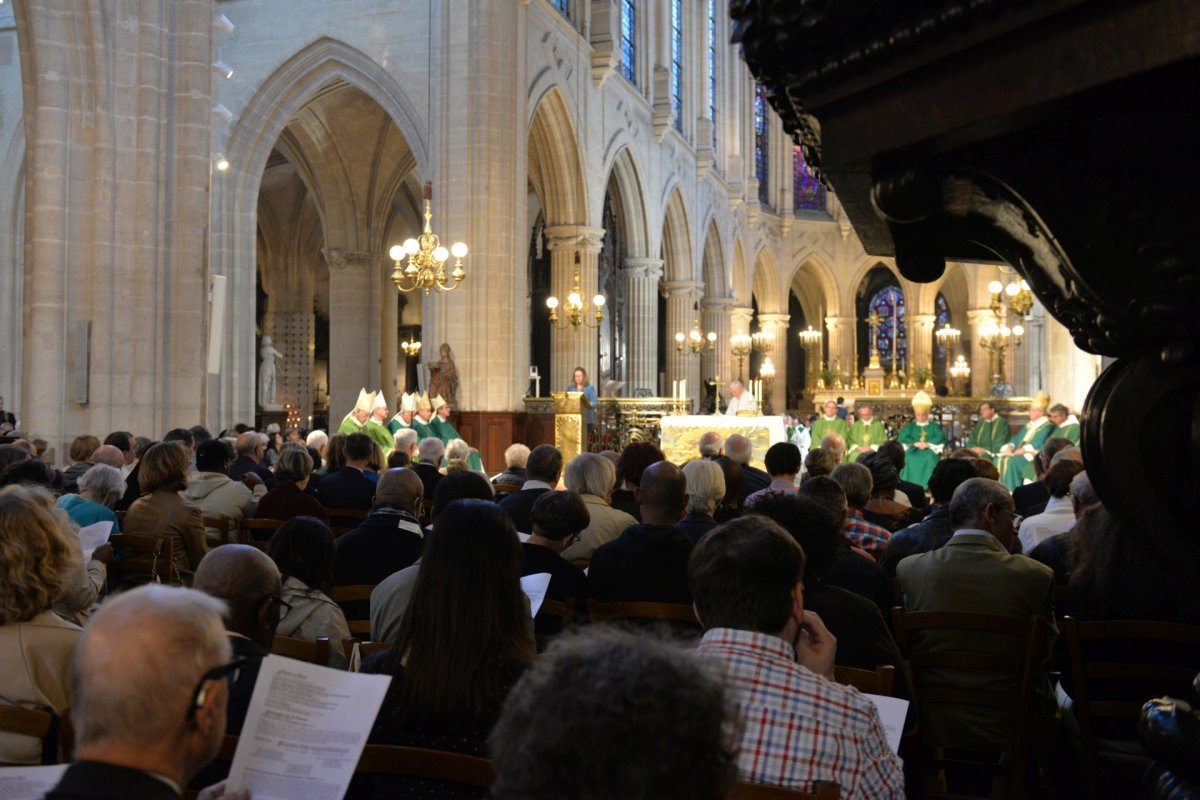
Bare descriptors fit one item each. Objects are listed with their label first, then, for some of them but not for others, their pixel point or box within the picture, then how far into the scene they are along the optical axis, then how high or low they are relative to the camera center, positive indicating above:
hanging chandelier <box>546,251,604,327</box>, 20.78 +1.97
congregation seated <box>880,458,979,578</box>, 5.05 -0.56
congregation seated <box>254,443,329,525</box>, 6.34 -0.48
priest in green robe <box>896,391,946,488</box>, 15.02 -0.42
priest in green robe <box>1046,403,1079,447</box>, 12.84 -0.09
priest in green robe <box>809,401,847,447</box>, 17.41 -0.17
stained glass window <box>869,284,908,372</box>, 42.34 +3.55
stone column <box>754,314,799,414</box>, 39.09 +1.99
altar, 16.27 -0.26
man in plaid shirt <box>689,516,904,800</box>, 2.12 -0.53
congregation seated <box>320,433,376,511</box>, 7.38 -0.51
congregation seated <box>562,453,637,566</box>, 5.70 -0.47
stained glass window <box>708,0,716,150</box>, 34.62 +10.82
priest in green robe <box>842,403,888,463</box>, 16.61 -0.30
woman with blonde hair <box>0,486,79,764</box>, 2.84 -0.55
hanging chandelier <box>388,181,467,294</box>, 13.97 +1.91
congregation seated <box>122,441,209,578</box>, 5.54 -0.49
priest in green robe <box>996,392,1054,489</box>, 13.70 -0.43
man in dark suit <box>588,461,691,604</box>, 4.41 -0.60
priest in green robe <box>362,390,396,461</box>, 13.27 -0.21
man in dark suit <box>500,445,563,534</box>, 6.42 -0.33
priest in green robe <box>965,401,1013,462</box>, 15.93 -0.26
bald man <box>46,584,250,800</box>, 1.58 -0.42
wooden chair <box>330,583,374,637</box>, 4.29 -0.70
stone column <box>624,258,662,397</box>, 27.88 +2.56
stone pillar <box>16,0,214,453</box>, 11.45 +1.98
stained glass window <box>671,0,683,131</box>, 31.08 +9.85
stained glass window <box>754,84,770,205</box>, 40.00 +9.32
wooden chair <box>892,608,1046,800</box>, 3.57 -0.82
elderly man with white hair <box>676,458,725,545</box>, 5.37 -0.35
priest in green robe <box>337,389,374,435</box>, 13.77 -0.05
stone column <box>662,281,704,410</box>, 31.75 +2.68
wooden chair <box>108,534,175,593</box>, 4.92 -0.68
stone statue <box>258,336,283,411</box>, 24.17 +0.76
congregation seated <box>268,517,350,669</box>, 3.82 -0.57
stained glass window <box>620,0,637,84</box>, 27.16 +9.05
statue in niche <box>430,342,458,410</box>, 17.41 +0.51
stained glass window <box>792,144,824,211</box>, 41.59 +8.22
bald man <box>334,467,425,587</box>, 4.89 -0.59
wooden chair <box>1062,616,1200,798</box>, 3.48 -0.81
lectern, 17.73 -0.16
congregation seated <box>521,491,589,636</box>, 4.41 -0.53
